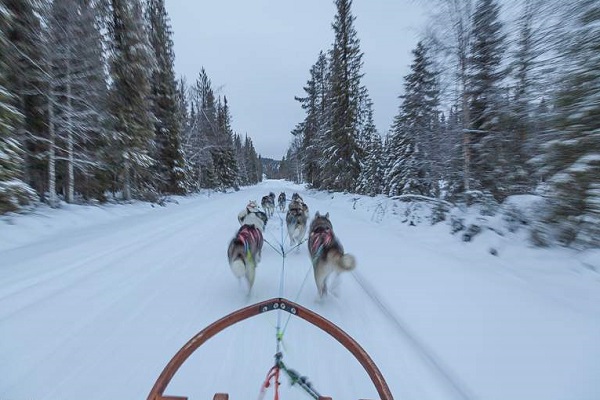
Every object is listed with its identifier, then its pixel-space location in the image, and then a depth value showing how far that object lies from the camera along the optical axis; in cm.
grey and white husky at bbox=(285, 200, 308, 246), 735
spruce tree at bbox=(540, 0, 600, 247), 382
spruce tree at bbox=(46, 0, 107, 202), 1070
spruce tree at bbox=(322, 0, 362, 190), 2259
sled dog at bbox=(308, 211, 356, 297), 362
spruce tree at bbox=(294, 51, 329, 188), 3233
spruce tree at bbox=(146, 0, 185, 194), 2156
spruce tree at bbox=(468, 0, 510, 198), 704
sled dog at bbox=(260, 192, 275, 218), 1418
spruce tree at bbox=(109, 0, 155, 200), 1452
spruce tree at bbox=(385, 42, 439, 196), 952
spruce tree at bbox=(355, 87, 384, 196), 2436
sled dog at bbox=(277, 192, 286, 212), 1678
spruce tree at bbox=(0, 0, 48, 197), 911
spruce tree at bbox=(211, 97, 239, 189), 4016
